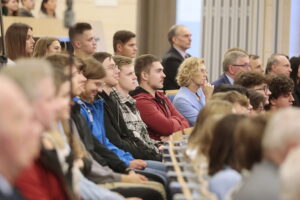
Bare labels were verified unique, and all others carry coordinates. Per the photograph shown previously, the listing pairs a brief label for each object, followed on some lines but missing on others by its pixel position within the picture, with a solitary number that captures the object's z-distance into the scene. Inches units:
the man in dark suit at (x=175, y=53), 490.5
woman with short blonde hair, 425.7
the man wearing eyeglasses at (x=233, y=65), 484.3
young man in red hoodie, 383.6
